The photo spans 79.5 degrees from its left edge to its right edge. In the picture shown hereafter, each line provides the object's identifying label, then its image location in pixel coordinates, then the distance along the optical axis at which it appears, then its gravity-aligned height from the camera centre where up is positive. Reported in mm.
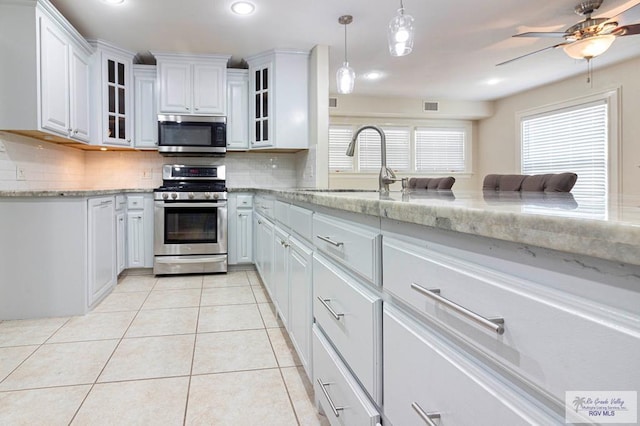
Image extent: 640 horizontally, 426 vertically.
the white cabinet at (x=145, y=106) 4273 +1108
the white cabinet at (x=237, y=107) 4457 +1132
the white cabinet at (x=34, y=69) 2740 +1018
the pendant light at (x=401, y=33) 2363 +1063
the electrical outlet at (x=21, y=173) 2998 +253
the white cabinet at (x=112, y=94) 3884 +1166
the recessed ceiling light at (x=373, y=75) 5082 +1737
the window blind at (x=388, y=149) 6773 +969
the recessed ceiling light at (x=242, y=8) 3082 +1615
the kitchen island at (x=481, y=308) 383 -146
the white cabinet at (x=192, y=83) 4223 +1351
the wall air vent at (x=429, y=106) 6636 +1694
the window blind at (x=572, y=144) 5086 +861
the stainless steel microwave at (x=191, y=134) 4242 +785
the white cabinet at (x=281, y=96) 4230 +1210
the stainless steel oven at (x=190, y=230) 4027 -264
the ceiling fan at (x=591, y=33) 2871 +1337
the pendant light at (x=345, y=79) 2943 +964
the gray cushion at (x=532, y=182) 2222 +143
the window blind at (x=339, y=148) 6672 +979
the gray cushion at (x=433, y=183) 3665 +222
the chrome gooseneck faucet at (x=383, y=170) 1829 +164
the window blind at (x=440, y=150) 6988 +998
